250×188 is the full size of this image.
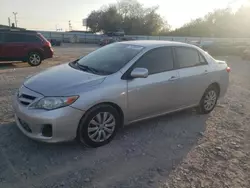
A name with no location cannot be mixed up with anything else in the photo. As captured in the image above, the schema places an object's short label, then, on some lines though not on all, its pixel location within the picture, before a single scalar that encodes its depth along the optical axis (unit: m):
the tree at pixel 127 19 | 49.42
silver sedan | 2.59
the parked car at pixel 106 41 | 28.20
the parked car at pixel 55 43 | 27.34
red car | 8.71
